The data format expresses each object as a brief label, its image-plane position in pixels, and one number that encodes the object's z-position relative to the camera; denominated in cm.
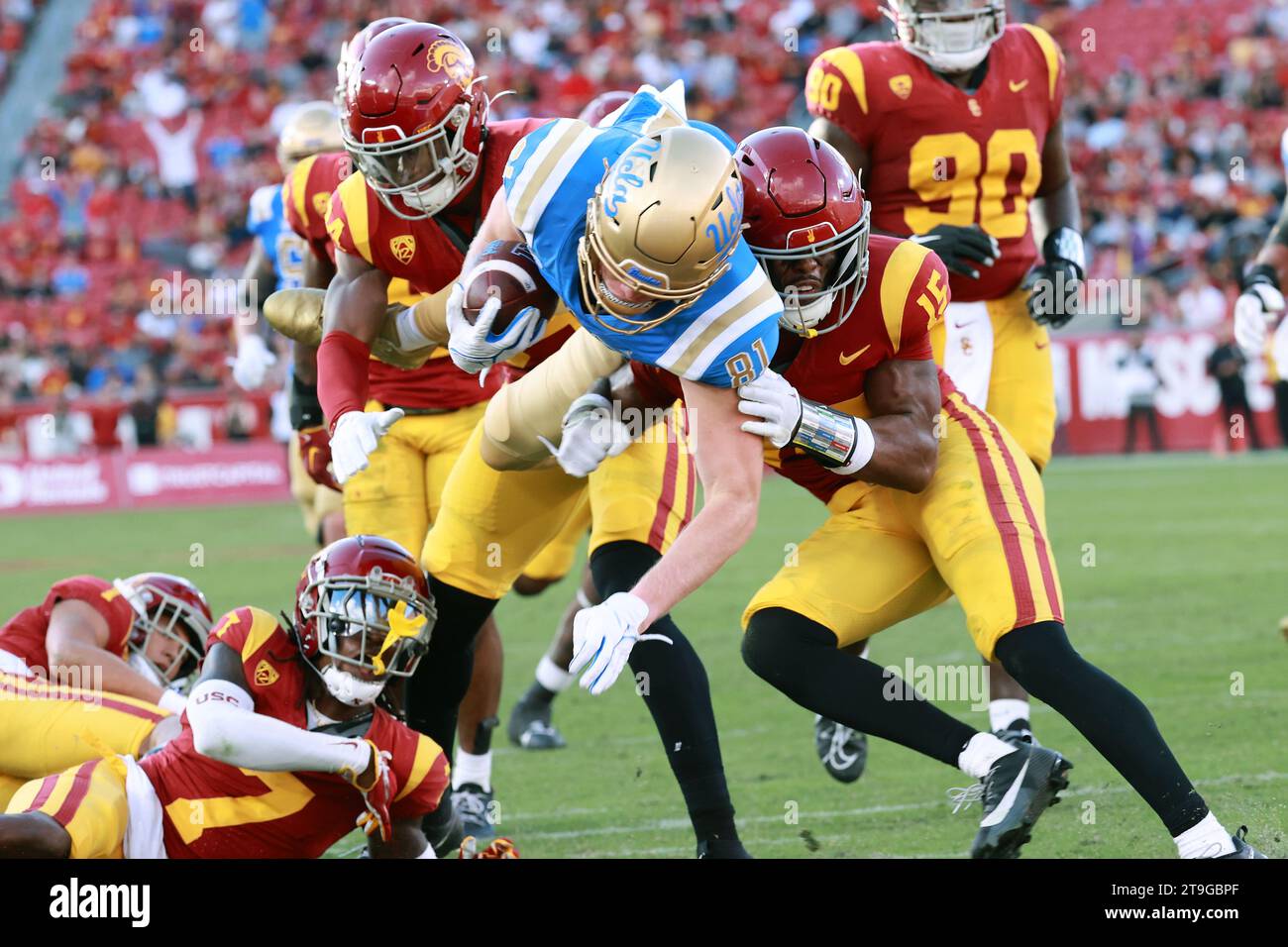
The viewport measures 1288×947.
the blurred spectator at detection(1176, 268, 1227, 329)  3266
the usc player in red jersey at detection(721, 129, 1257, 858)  672
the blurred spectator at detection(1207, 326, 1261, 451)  3055
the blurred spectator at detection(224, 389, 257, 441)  3359
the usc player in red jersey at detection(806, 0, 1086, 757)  1006
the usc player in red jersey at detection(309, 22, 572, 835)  811
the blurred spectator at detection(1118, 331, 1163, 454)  3178
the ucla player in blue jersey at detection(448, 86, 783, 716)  628
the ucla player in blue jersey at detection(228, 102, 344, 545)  1246
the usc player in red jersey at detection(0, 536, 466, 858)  705
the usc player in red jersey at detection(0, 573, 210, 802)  847
